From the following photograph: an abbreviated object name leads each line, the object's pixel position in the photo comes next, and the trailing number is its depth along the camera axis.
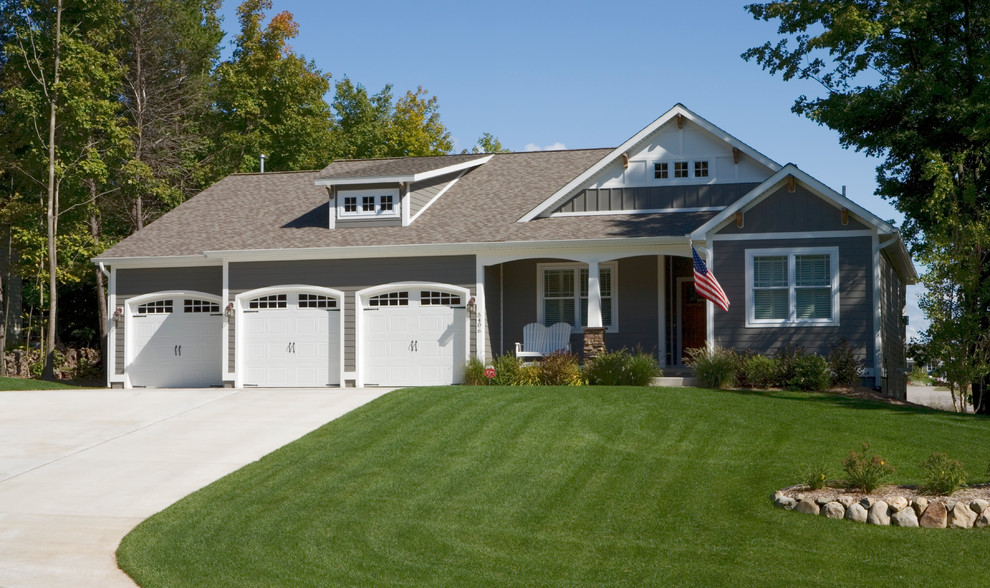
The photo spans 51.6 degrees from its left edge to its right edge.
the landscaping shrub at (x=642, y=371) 19.42
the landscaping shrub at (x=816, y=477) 10.98
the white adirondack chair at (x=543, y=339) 21.48
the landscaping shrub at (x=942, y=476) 10.43
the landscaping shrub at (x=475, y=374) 20.66
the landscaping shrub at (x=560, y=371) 19.94
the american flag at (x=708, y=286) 18.55
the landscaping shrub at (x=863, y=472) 10.71
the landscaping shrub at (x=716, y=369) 18.75
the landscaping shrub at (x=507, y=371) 20.41
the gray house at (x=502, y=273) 19.39
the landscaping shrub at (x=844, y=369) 18.58
